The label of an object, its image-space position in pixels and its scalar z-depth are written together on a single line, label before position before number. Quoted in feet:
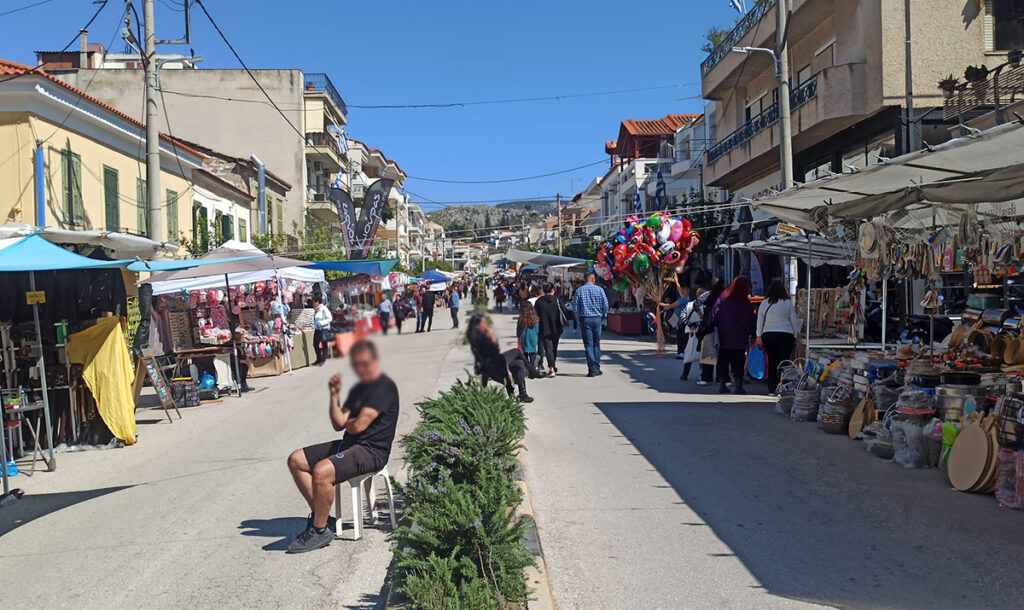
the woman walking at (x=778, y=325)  38.93
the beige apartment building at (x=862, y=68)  62.39
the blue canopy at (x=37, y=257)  25.38
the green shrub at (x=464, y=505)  13.97
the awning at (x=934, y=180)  20.71
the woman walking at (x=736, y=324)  41.34
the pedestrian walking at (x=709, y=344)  45.24
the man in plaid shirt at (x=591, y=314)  38.27
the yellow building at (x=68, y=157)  50.72
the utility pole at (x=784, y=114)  56.65
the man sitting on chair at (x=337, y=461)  14.83
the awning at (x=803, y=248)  44.34
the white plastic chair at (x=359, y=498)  16.58
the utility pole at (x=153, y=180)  41.83
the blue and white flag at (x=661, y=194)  124.74
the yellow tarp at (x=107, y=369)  32.99
